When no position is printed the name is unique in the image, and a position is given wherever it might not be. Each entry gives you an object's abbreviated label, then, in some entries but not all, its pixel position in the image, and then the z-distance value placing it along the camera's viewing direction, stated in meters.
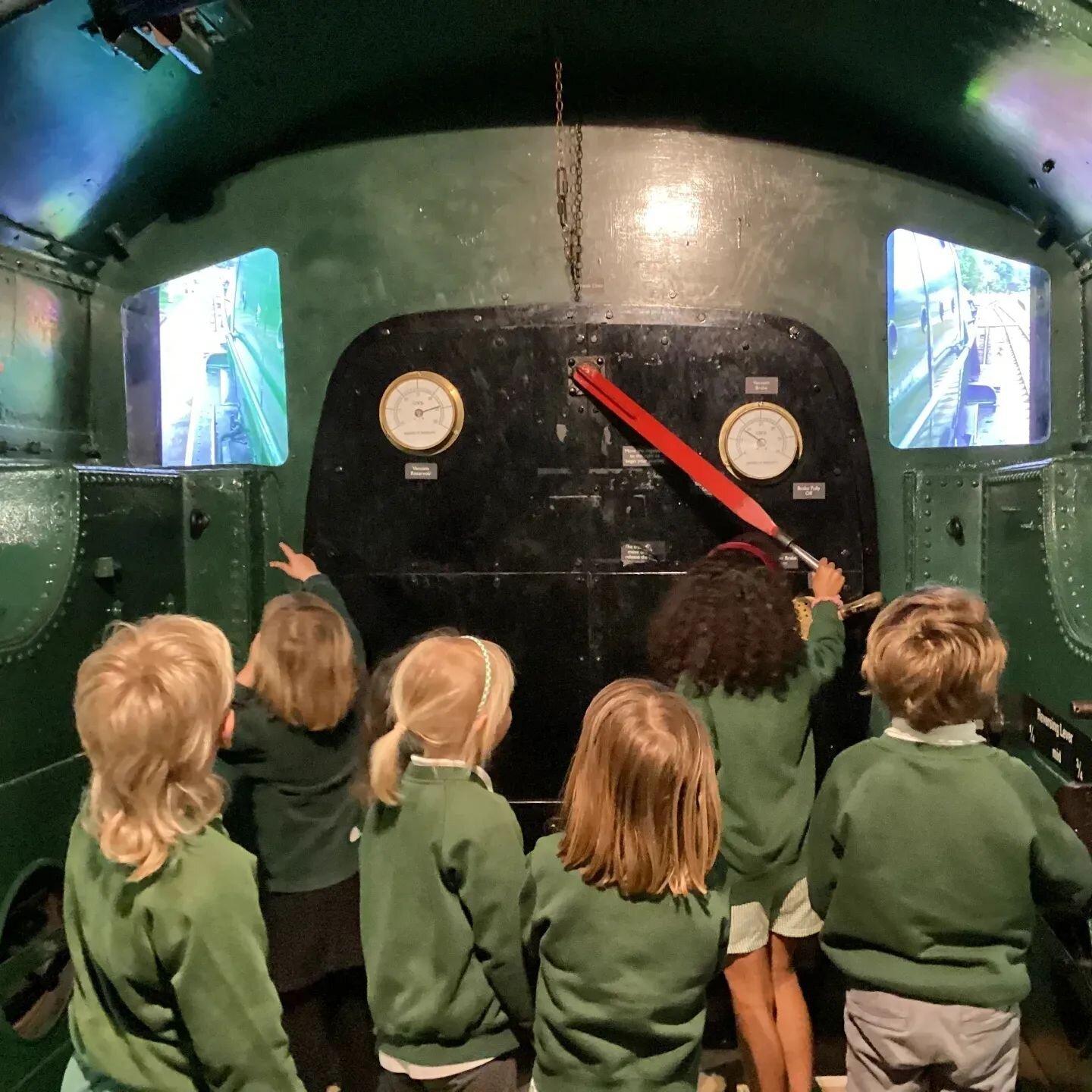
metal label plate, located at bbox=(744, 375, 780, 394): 3.08
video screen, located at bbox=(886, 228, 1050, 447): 3.30
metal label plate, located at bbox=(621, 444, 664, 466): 3.09
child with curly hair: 2.15
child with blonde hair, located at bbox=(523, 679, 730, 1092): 1.48
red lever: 2.98
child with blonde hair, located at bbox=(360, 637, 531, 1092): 1.61
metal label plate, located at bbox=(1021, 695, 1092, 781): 2.12
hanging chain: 3.22
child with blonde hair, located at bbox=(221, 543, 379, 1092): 2.16
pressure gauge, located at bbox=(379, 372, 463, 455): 3.12
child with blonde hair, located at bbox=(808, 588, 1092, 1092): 1.67
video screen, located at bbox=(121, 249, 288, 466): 3.47
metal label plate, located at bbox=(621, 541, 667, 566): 3.11
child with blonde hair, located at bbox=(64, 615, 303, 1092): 1.35
